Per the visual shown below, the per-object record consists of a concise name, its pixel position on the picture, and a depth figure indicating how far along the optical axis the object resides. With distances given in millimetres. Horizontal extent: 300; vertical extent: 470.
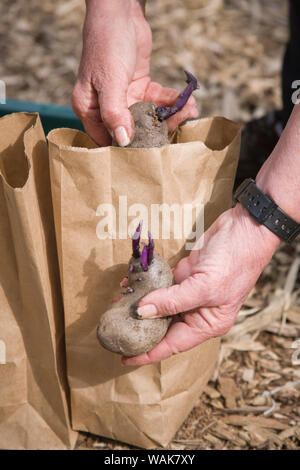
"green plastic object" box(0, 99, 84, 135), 1213
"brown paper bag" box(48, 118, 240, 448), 971
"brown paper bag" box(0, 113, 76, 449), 987
